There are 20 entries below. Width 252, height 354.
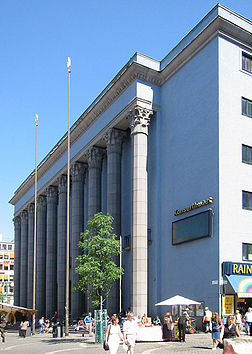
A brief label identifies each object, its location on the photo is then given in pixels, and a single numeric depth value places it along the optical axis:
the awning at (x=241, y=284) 31.54
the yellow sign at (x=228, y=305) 31.73
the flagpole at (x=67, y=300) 33.70
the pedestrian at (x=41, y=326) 45.62
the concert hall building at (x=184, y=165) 33.50
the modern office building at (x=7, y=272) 133.10
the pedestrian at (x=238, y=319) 29.19
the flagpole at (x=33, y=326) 43.13
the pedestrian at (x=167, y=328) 27.15
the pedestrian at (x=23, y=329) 40.51
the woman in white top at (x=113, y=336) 15.82
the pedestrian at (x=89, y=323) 35.70
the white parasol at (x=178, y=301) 30.22
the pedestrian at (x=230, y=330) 15.34
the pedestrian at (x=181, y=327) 27.34
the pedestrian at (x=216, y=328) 20.75
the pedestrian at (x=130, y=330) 17.09
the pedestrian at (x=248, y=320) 26.60
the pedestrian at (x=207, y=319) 30.84
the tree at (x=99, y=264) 32.19
